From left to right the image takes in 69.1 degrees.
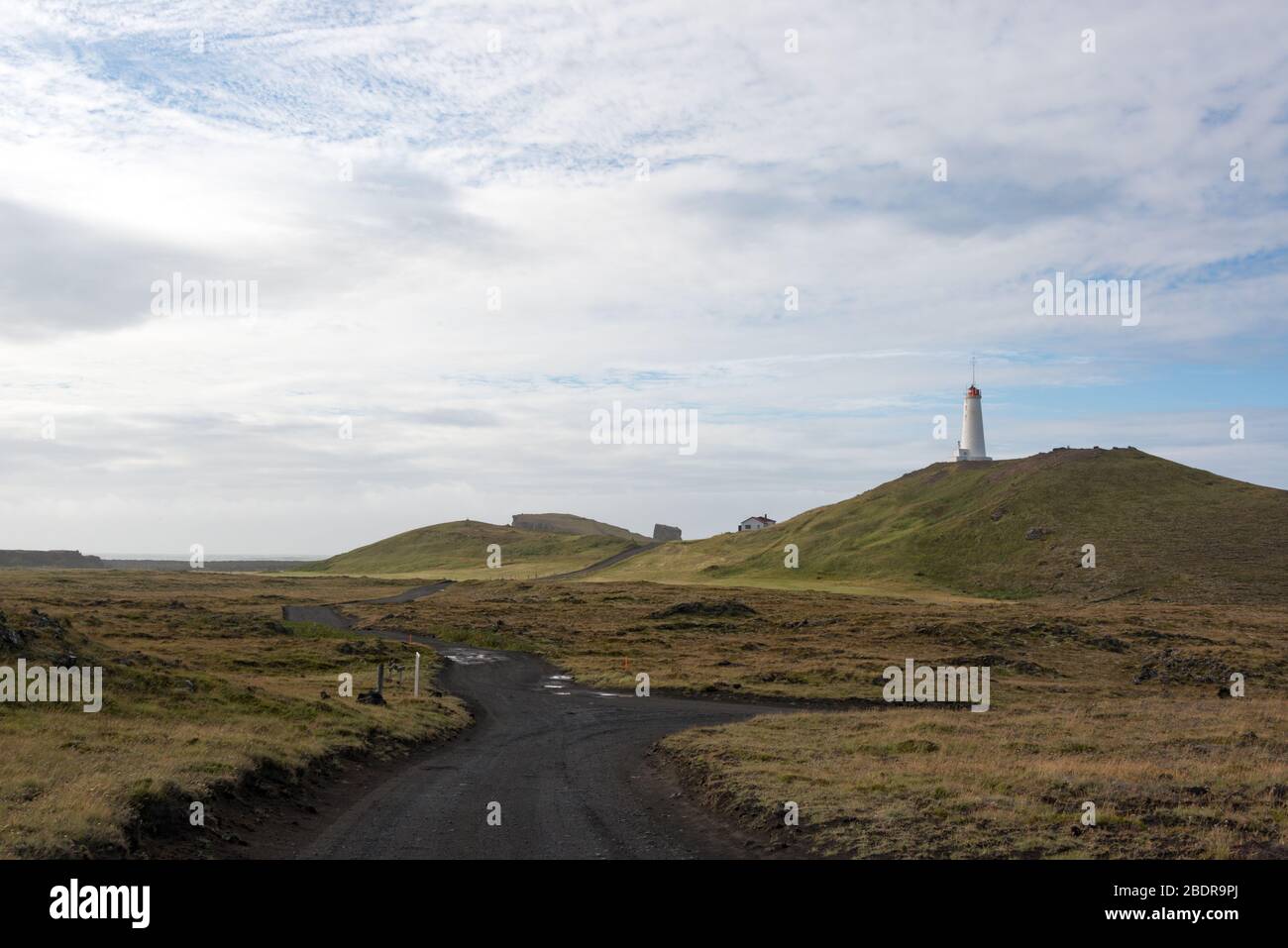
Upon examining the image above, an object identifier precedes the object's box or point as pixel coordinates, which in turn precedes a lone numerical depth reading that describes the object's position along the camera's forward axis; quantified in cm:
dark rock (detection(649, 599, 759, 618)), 8162
